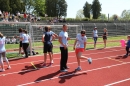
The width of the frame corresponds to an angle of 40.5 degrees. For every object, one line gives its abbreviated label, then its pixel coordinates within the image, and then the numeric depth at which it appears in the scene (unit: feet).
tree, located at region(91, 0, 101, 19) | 303.27
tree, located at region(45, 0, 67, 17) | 284.20
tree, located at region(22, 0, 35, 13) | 273.54
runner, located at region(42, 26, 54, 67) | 28.35
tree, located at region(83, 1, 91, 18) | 310.24
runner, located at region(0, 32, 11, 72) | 25.92
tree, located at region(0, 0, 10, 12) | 179.06
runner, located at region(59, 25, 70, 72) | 25.08
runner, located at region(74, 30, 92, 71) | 25.72
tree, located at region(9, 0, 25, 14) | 195.93
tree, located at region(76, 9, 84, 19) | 413.80
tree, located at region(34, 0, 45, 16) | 265.34
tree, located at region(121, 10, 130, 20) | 390.62
